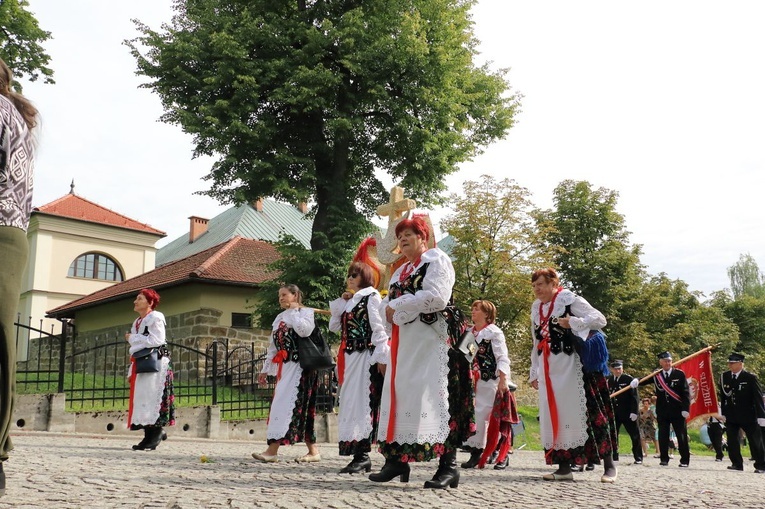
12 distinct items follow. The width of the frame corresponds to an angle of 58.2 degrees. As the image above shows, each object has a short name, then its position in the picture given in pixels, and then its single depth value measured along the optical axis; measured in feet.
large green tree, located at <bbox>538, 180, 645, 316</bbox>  119.65
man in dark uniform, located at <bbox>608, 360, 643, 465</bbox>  40.69
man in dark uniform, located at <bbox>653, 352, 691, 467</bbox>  40.57
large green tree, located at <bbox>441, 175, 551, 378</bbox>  87.20
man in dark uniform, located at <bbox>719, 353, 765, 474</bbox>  38.84
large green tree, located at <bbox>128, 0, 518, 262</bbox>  61.87
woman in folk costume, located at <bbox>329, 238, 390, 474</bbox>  22.16
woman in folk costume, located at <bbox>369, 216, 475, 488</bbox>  16.53
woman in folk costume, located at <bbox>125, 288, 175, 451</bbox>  28.40
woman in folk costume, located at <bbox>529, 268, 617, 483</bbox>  20.49
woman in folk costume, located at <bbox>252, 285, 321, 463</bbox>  24.14
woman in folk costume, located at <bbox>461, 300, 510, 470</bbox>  26.86
